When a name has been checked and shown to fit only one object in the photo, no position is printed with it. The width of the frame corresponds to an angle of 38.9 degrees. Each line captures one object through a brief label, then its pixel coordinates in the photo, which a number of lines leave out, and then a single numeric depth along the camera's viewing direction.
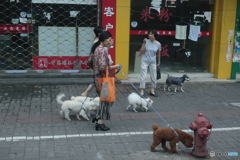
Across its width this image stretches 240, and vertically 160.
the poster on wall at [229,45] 11.19
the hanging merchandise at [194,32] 11.38
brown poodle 5.28
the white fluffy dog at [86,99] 6.74
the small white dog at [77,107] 6.74
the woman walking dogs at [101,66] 6.07
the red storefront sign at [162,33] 10.95
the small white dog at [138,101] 7.44
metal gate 10.20
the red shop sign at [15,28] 10.16
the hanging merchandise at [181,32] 11.31
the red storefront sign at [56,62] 10.50
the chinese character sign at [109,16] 10.23
